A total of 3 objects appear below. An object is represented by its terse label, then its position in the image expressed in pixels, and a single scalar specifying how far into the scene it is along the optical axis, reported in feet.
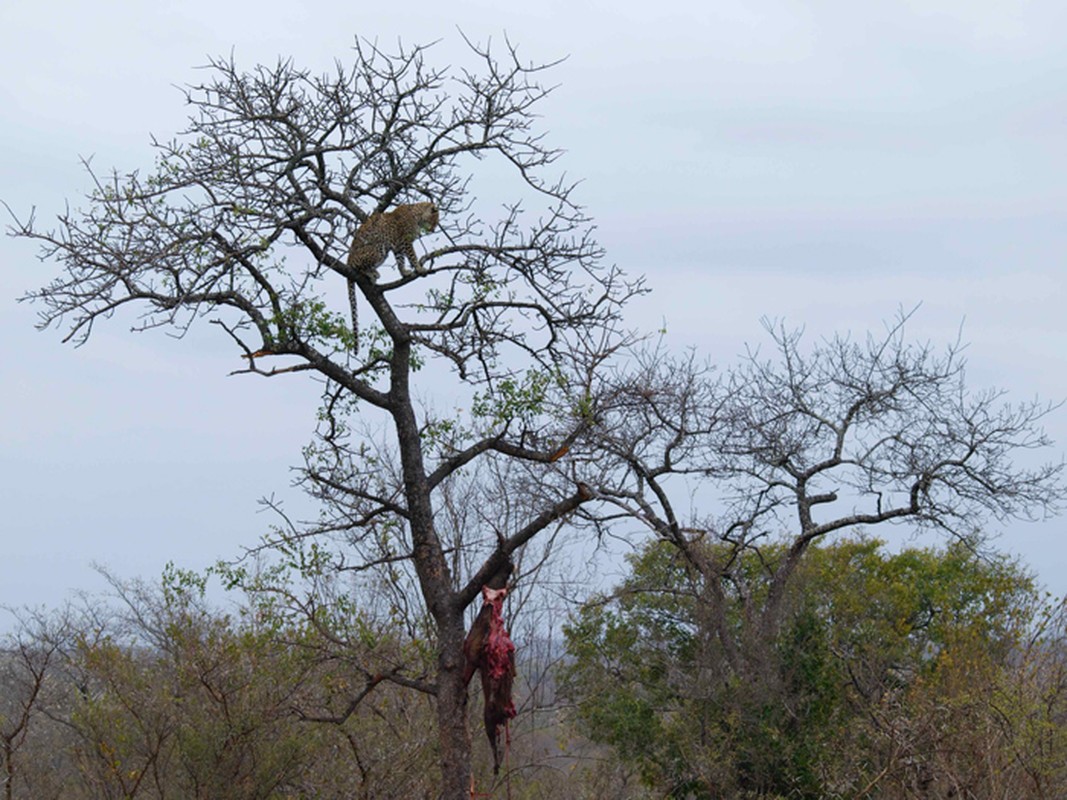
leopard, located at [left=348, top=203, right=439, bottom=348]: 62.80
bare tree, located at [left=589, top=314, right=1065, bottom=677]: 124.36
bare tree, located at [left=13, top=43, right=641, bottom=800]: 59.93
